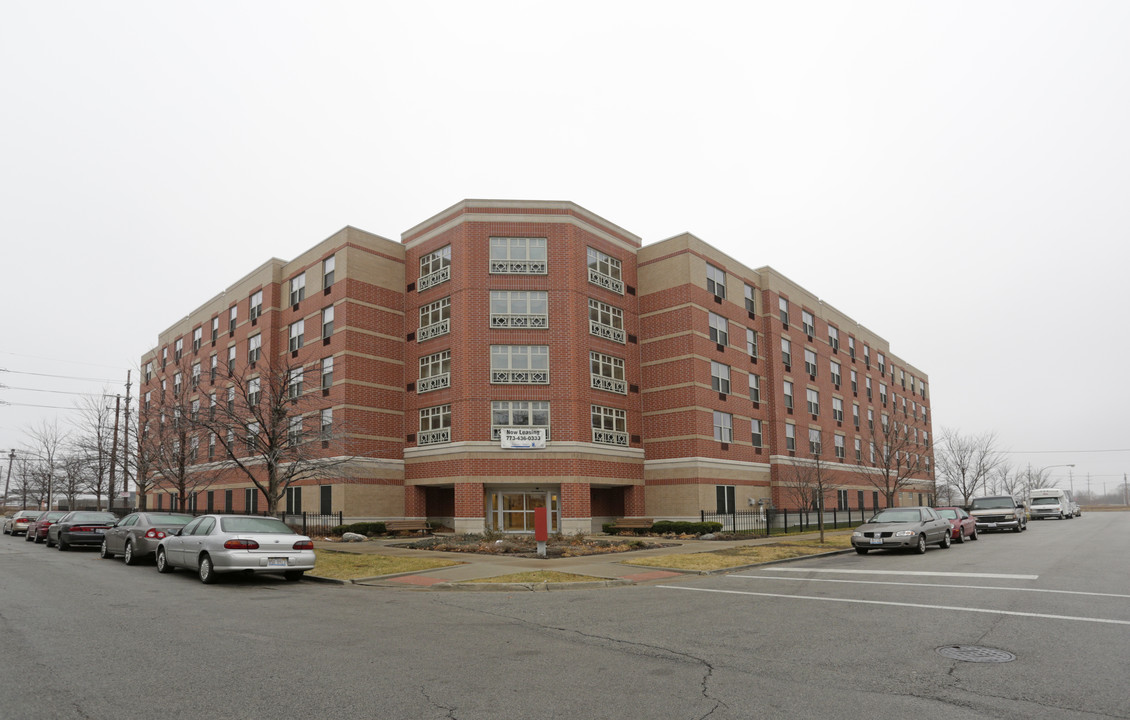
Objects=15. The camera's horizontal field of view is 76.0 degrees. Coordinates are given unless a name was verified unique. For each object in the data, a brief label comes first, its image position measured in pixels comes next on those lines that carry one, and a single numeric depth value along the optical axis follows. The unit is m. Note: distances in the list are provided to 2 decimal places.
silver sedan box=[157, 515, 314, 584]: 14.65
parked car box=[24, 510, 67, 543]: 29.05
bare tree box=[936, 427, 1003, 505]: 64.98
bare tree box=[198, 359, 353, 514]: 23.06
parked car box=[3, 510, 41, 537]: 35.88
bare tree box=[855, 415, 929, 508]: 47.56
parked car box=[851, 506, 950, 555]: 21.80
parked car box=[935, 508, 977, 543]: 26.48
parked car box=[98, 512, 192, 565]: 18.69
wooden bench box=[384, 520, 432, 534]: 34.03
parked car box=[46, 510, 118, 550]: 24.91
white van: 51.61
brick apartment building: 33.75
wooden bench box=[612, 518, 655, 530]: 34.25
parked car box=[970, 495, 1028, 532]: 34.31
